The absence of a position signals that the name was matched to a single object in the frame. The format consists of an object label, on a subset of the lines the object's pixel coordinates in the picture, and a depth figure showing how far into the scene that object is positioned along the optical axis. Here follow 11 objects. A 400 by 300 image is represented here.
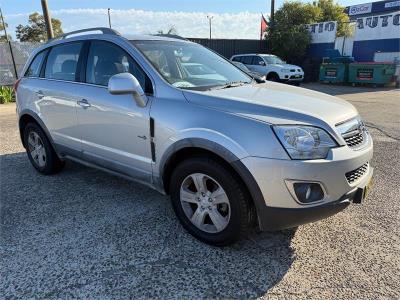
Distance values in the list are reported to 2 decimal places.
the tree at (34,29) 59.62
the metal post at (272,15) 25.11
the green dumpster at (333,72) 19.27
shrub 13.23
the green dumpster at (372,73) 17.44
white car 17.89
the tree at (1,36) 53.09
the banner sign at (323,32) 22.77
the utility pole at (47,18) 12.88
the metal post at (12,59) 14.50
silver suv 2.62
